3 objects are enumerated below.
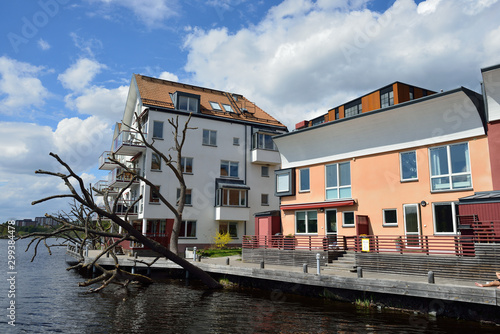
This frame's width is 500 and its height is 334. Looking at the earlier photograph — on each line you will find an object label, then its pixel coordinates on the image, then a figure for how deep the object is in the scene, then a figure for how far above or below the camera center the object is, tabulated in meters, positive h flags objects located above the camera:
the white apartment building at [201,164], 32.47 +6.12
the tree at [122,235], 15.54 -0.12
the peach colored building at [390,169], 17.52 +3.35
